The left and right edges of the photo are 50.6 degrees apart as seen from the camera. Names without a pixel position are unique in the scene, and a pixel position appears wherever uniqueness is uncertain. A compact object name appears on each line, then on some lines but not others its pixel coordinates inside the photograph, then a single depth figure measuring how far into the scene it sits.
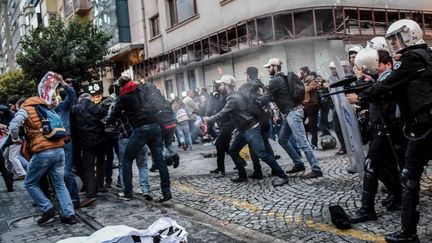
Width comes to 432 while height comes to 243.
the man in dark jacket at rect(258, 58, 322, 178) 6.90
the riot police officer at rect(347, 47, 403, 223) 4.38
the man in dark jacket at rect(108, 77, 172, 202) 6.30
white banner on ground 3.26
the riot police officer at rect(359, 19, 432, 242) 3.64
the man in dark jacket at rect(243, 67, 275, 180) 7.23
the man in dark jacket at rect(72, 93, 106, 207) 6.82
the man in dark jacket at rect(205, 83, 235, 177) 7.84
